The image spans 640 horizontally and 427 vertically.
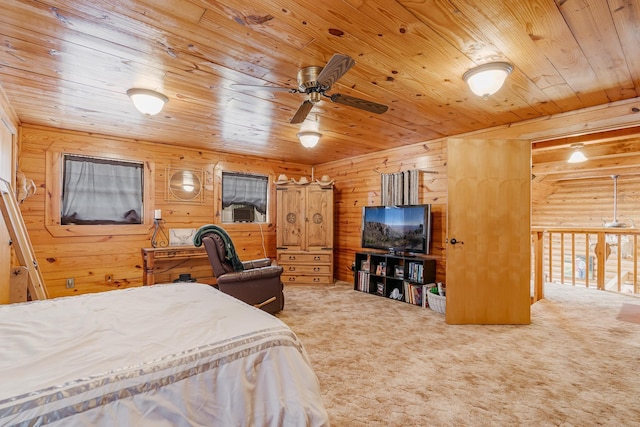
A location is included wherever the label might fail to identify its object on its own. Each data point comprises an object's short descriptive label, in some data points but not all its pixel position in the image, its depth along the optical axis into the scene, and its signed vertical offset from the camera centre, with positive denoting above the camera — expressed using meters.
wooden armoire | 5.48 -0.20
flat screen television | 4.31 -0.14
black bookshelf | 4.26 -0.82
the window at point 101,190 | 3.97 +0.22
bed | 0.92 -0.51
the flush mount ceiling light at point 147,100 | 2.72 +1.01
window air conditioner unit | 5.54 +0.05
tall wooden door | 3.44 -0.14
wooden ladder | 2.79 -0.22
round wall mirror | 4.86 +0.49
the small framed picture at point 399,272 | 4.56 -0.77
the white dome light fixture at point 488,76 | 2.28 +1.04
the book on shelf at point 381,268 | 4.70 -0.76
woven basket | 3.86 -1.03
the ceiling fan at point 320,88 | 1.97 +0.90
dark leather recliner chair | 3.33 -0.66
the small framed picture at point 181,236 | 4.78 -0.30
